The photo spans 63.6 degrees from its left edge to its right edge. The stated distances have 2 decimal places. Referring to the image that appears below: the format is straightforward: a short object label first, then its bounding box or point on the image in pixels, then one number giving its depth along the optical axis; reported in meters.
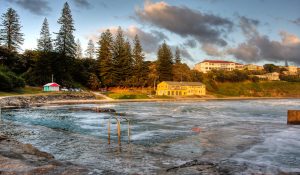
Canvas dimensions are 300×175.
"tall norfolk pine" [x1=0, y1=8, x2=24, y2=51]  71.15
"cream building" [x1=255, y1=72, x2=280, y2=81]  139.26
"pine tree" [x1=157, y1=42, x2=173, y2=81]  92.24
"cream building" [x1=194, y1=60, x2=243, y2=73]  157.32
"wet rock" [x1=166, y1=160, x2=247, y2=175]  10.08
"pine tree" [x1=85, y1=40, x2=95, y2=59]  107.84
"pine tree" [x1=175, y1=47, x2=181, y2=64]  103.69
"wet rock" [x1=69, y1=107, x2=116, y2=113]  37.44
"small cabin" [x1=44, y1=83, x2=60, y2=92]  62.91
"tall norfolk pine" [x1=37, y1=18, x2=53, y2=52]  71.40
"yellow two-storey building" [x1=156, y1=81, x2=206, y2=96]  81.57
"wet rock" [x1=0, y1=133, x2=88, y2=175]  9.07
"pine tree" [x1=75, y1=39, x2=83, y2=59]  108.35
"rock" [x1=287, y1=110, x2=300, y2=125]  24.96
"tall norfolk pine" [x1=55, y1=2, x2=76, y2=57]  72.78
